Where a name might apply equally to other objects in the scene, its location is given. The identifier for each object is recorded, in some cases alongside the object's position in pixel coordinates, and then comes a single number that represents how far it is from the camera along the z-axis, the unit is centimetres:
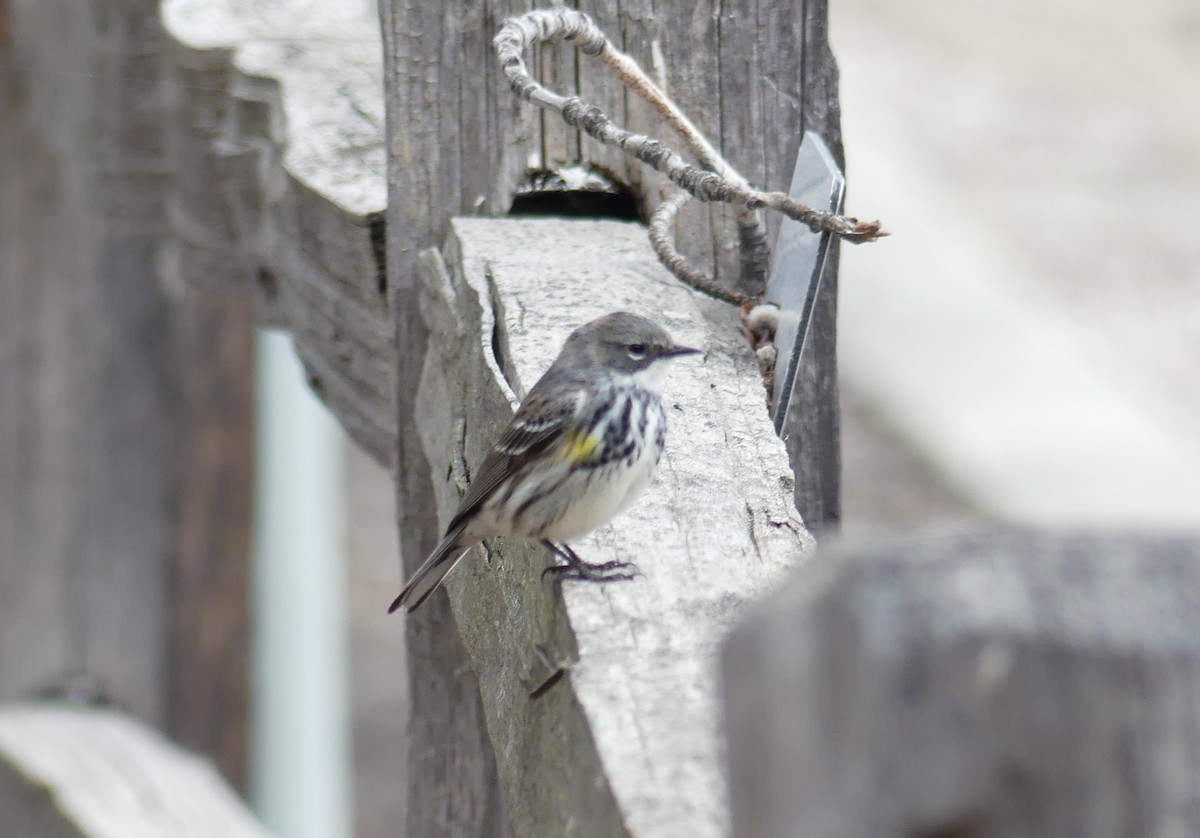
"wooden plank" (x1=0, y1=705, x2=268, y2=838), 756
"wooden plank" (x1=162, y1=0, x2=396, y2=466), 749
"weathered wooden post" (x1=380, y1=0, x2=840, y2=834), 743
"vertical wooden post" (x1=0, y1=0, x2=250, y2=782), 764
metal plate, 739
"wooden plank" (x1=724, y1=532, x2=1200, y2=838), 421
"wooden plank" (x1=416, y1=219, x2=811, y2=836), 721
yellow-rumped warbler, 739
